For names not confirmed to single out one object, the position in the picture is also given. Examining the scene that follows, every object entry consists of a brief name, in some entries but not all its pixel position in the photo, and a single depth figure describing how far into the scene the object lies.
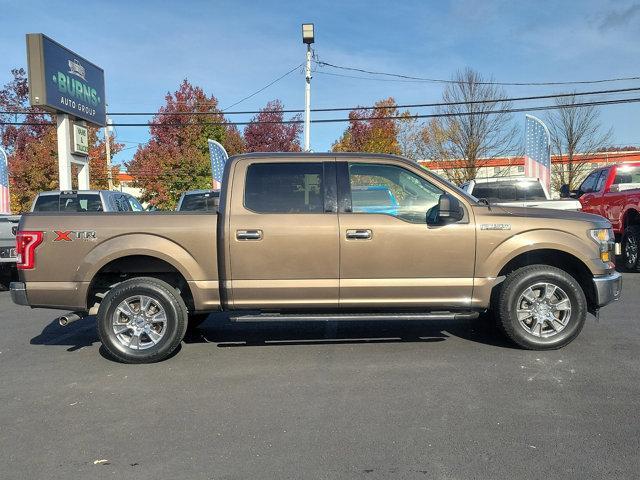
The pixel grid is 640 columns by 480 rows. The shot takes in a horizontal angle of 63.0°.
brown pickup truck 5.10
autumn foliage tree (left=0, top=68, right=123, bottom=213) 26.70
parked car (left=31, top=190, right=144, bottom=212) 11.35
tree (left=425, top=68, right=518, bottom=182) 30.80
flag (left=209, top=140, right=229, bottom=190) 19.41
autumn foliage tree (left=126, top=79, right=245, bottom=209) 30.86
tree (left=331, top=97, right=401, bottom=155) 30.30
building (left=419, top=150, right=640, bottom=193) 32.09
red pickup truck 10.57
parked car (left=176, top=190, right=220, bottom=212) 11.61
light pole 20.52
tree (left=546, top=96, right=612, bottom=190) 35.22
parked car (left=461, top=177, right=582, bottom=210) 11.34
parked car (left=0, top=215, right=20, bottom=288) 9.20
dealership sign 14.02
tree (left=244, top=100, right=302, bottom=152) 36.66
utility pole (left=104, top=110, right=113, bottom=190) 31.14
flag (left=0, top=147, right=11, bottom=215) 17.83
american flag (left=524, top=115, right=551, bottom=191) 16.00
